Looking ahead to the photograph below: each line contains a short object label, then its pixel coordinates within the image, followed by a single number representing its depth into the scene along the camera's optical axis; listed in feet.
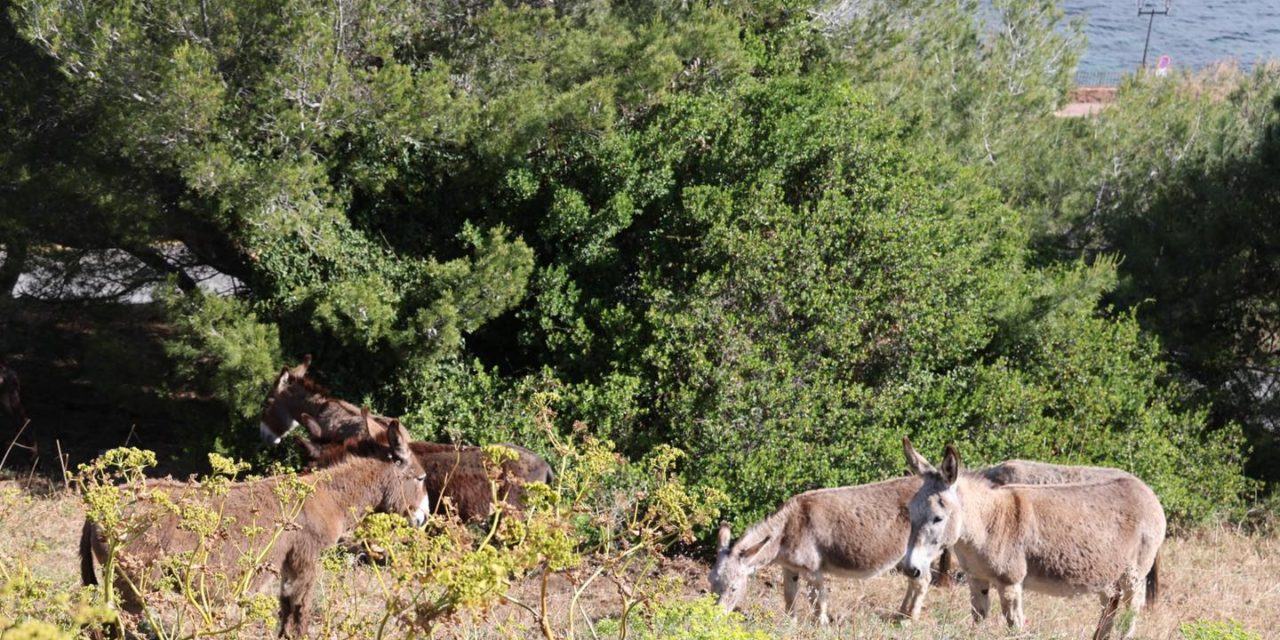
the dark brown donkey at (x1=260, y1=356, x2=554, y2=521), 67.51
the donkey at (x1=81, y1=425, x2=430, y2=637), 43.65
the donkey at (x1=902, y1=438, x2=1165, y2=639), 57.26
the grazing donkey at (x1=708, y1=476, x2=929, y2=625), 63.98
